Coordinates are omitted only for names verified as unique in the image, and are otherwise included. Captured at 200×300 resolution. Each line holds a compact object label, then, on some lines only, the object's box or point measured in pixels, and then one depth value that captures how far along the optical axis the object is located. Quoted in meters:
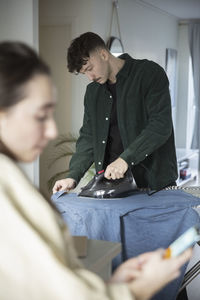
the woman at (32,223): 0.90
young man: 2.51
